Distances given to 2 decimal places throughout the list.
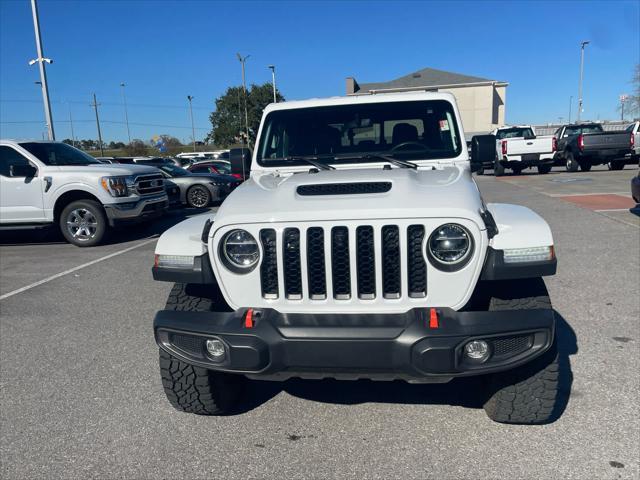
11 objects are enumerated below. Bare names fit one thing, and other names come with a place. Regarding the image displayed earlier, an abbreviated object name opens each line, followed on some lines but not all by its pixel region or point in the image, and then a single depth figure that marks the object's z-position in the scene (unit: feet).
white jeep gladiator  7.91
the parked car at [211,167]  61.32
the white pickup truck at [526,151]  63.82
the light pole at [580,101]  183.56
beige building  175.73
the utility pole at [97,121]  180.90
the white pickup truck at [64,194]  29.43
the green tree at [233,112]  220.02
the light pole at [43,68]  64.00
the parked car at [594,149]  61.77
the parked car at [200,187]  47.96
